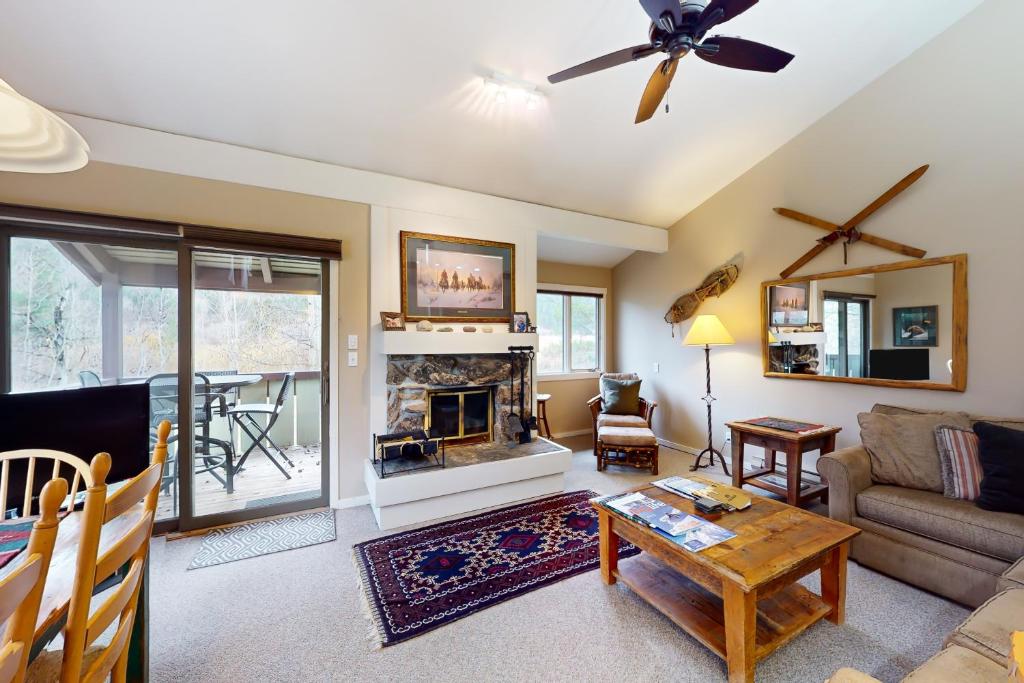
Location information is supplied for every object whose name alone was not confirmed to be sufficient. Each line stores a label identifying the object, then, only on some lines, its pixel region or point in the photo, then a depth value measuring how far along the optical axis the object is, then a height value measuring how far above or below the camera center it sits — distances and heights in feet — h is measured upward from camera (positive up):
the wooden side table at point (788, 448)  9.73 -2.82
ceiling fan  5.48 +4.58
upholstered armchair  14.17 -2.88
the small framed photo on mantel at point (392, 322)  10.78 +0.50
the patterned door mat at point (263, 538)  8.32 -4.49
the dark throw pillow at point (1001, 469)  6.53 -2.21
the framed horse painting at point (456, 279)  11.40 +1.85
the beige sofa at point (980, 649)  3.65 -3.12
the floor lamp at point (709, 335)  12.80 +0.15
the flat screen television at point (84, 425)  5.84 -1.32
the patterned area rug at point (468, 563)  6.65 -4.47
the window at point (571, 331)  17.80 +0.42
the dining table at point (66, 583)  3.04 -2.07
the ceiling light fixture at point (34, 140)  3.57 +1.95
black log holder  10.10 -2.88
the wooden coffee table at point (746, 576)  5.05 -3.38
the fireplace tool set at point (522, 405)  12.26 -2.13
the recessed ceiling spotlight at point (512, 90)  8.79 +5.73
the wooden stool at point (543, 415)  15.17 -3.03
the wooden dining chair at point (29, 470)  4.80 -1.74
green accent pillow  15.23 -2.25
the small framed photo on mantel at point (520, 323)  12.71 +0.54
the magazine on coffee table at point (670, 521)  5.85 -2.93
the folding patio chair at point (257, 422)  10.16 -2.02
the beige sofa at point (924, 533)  6.31 -3.39
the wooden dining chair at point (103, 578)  2.79 -1.87
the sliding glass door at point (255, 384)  9.61 -1.11
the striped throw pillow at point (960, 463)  7.14 -2.30
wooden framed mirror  9.11 +0.35
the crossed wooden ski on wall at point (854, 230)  9.64 +2.94
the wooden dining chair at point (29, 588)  2.09 -1.35
